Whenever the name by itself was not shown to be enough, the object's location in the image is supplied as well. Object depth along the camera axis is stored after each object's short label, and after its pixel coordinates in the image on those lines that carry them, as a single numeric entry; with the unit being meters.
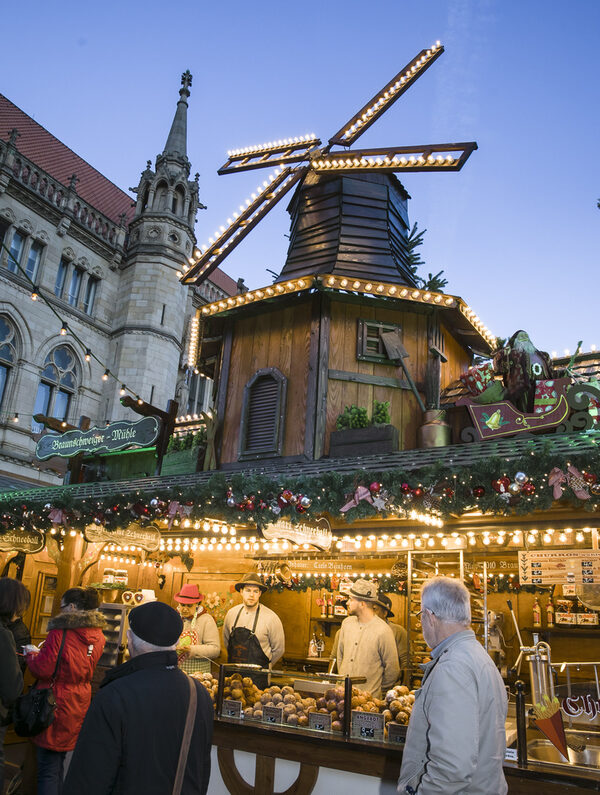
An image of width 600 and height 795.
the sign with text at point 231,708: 6.03
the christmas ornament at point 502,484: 5.90
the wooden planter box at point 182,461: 12.43
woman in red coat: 5.05
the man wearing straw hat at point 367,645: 7.39
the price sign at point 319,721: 5.54
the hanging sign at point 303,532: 6.84
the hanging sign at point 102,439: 11.17
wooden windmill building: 10.42
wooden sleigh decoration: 8.08
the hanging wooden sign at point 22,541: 10.00
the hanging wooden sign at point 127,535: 9.12
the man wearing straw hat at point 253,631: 8.33
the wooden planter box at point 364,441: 9.27
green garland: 5.86
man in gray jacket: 2.86
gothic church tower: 23.94
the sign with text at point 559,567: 7.15
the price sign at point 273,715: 5.81
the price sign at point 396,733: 5.18
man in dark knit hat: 2.64
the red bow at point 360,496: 6.60
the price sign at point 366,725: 5.31
